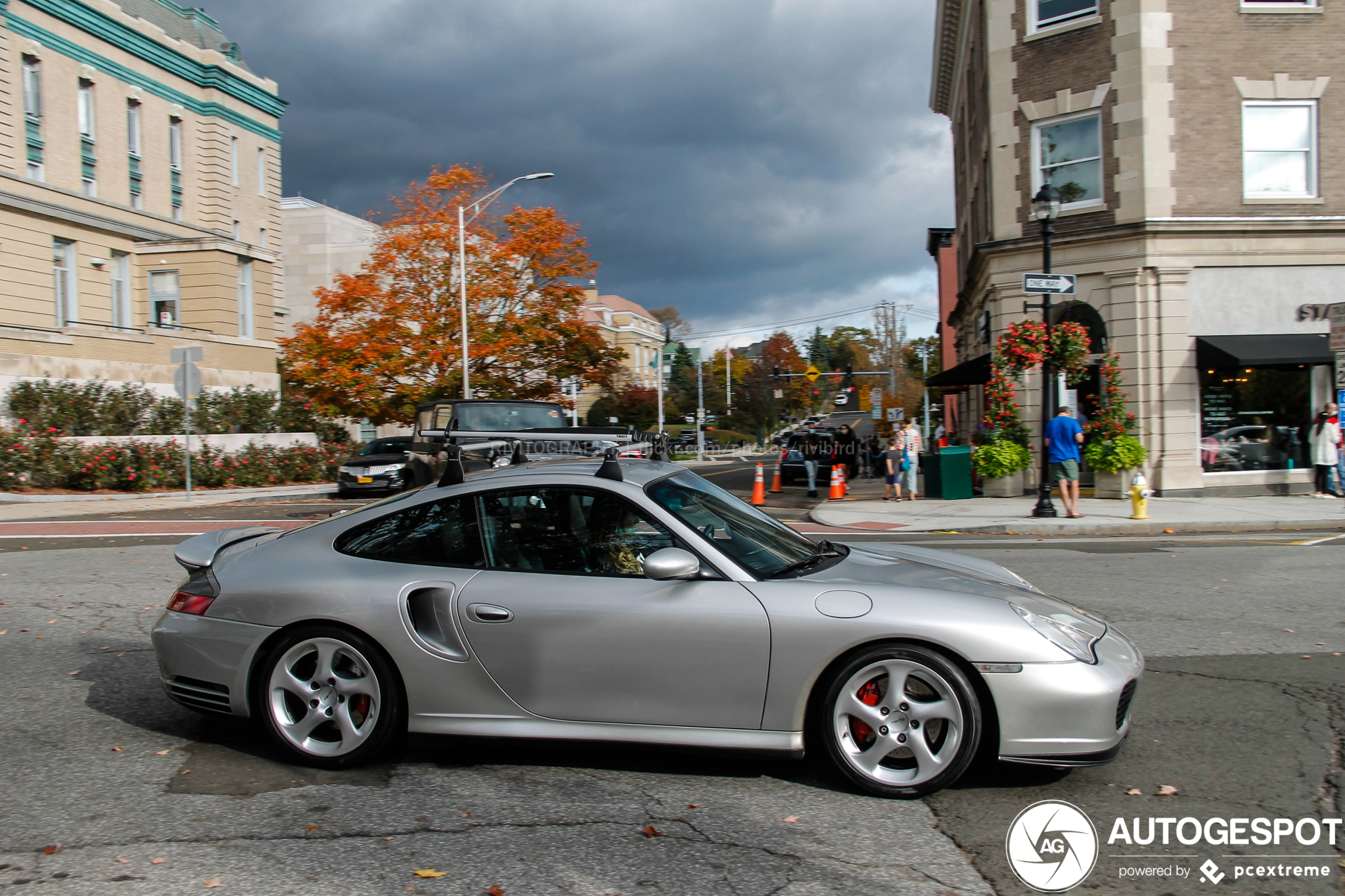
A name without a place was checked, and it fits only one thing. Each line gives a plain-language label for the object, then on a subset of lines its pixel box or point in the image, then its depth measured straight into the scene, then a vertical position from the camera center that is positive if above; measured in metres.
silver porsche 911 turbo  3.67 -0.83
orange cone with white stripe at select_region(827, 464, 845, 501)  21.80 -1.24
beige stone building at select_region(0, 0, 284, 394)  29.84 +9.24
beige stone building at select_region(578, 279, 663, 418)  94.88 +11.33
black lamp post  15.66 +3.39
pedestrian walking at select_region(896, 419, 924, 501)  19.98 -0.42
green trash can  19.56 -0.82
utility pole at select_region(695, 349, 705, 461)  57.88 +0.62
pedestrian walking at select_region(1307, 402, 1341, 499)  17.88 -0.40
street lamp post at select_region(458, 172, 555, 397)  28.41 +6.83
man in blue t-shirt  15.30 -0.39
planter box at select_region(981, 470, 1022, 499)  19.86 -1.18
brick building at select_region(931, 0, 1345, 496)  19.22 +4.21
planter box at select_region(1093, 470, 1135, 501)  18.14 -1.08
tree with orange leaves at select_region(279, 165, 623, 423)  29.91 +4.20
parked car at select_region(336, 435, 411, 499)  20.91 -0.67
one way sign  15.30 +2.40
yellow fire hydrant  14.98 -1.11
